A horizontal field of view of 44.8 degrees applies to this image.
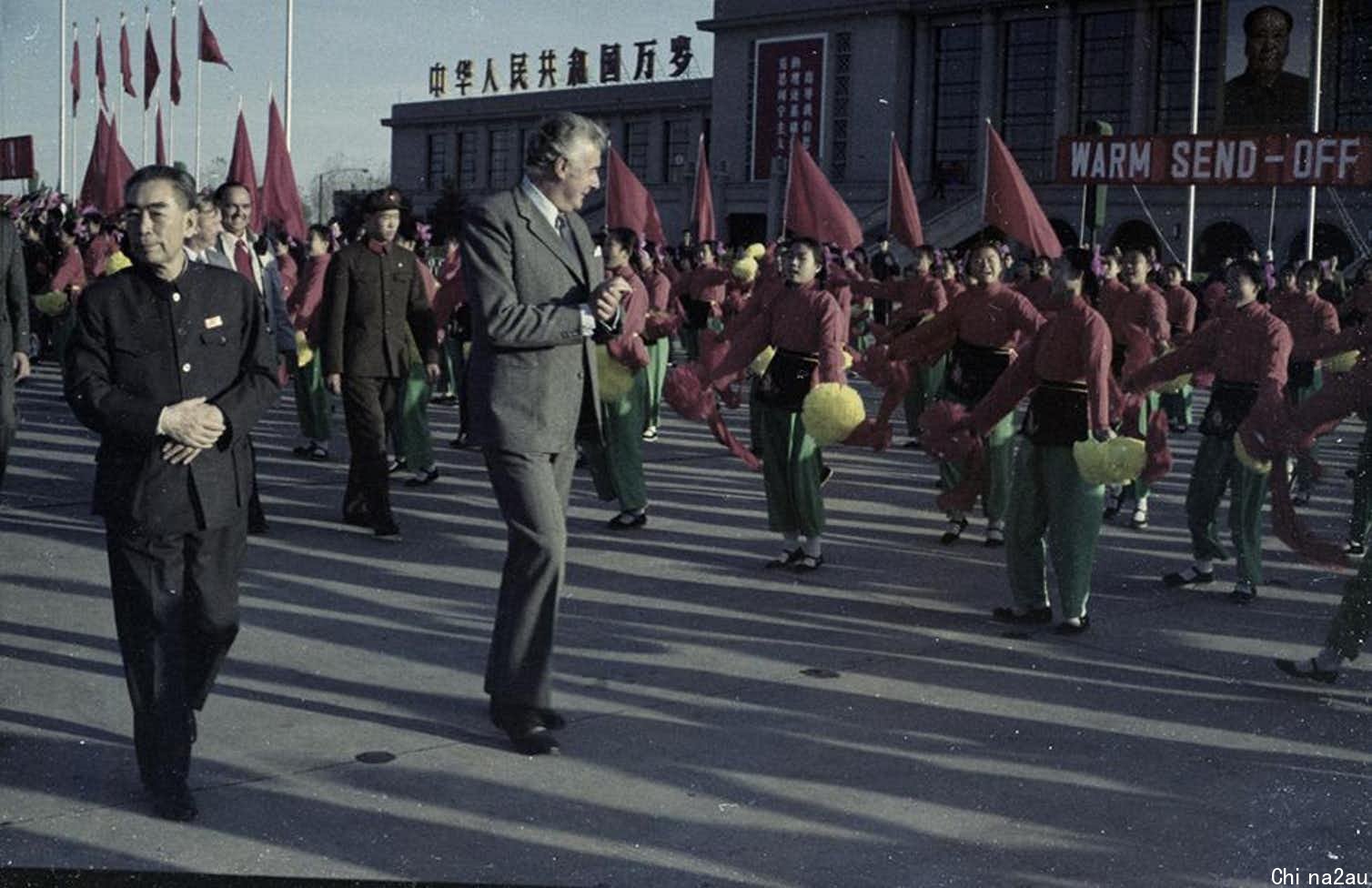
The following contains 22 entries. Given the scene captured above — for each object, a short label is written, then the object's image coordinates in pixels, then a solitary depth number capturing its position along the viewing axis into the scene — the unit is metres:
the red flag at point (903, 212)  15.52
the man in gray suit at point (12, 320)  6.62
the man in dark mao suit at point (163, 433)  4.58
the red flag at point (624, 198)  17.50
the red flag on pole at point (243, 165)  20.66
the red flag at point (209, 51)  29.75
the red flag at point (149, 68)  37.12
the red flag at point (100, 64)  40.08
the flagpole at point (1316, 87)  23.78
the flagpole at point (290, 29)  28.56
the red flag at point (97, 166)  26.33
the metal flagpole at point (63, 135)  39.13
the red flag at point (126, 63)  38.62
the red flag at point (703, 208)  21.19
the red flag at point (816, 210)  13.82
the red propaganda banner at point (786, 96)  55.06
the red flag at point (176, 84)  37.75
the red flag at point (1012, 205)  10.68
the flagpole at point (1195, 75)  27.39
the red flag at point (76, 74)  41.31
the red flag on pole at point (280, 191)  19.67
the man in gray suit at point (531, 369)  5.30
